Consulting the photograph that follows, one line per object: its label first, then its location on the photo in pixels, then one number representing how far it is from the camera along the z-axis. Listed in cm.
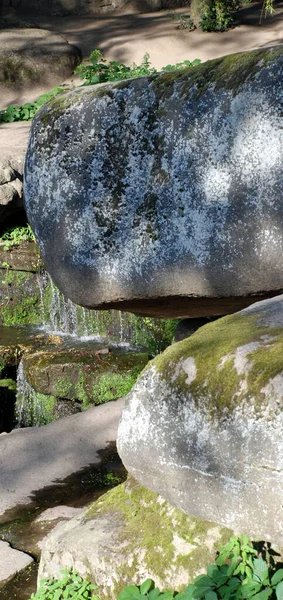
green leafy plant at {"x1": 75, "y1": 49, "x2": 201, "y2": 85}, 904
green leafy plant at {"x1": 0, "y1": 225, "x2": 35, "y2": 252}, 765
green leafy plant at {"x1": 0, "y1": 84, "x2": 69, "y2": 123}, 1016
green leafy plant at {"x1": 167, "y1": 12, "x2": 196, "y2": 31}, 1251
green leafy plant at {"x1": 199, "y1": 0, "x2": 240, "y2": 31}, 1220
